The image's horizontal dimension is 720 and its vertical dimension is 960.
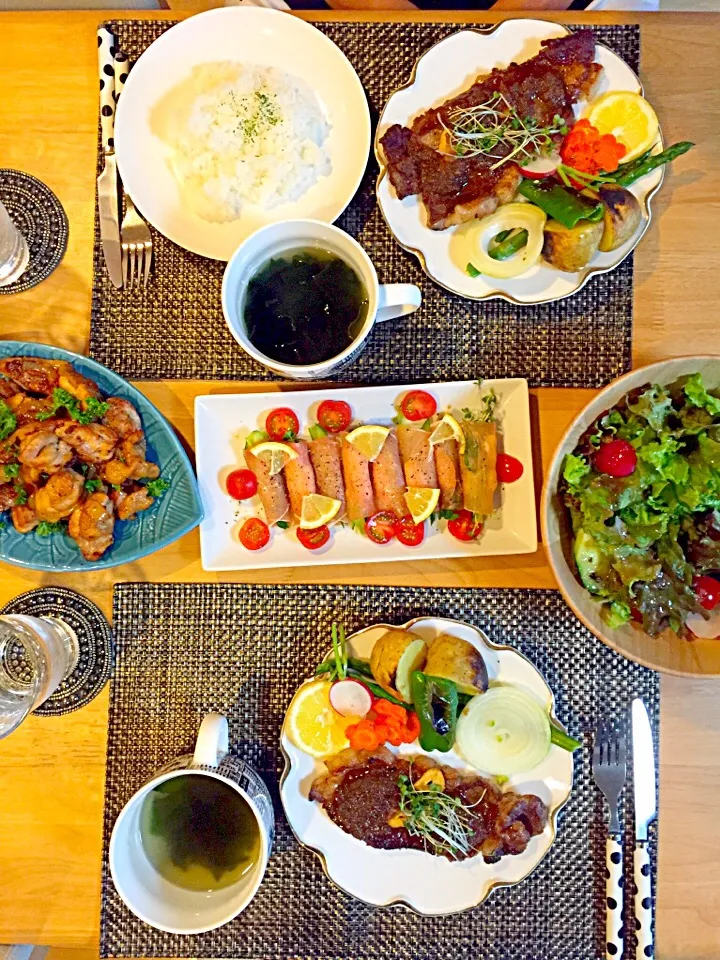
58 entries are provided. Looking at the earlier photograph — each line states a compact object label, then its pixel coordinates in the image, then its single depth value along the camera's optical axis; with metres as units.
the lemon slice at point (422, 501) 0.59
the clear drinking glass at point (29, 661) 0.57
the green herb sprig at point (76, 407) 0.58
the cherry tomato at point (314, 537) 0.61
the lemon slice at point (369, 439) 0.60
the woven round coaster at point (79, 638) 0.62
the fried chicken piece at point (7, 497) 0.58
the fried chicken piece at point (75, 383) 0.58
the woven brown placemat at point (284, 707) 0.62
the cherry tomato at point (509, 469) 0.60
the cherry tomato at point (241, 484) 0.61
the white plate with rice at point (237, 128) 0.59
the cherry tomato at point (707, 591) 0.56
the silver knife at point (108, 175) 0.62
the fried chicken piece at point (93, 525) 0.57
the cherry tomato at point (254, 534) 0.61
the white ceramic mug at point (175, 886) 0.55
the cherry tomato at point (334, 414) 0.61
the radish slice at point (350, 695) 0.58
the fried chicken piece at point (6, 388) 0.59
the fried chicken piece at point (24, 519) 0.58
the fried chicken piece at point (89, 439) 0.57
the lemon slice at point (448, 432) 0.60
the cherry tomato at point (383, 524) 0.61
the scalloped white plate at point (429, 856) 0.59
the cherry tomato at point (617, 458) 0.55
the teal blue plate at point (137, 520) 0.58
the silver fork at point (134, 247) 0.62
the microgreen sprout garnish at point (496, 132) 0.59
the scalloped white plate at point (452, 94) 0.60
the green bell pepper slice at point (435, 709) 0.57
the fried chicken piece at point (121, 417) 0.59
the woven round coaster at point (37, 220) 0.63
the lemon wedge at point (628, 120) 0.59
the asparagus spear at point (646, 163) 0.57
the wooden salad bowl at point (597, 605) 0.54
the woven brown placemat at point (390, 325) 0.63
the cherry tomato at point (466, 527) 0.60
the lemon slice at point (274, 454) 0.60
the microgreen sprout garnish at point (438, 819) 0.57
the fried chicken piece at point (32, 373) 0.58
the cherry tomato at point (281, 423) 0.61
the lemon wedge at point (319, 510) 0.60
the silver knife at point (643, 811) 0.60
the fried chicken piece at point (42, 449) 0.57
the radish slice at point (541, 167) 0.59
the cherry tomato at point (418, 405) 0.61
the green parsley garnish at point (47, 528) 0.59
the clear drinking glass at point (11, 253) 0.61
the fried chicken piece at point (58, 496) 0.57
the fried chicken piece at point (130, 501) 0.59
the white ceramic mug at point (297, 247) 0.56
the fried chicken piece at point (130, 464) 0.58
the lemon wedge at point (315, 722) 0.59
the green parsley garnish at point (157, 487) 0.59
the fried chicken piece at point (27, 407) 0.59
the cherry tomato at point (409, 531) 0.61
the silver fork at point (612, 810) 0.61
